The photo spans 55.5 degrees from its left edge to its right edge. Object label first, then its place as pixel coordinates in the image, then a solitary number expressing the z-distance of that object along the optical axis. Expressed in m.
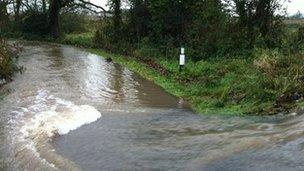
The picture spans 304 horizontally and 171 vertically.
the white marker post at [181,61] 10.78
